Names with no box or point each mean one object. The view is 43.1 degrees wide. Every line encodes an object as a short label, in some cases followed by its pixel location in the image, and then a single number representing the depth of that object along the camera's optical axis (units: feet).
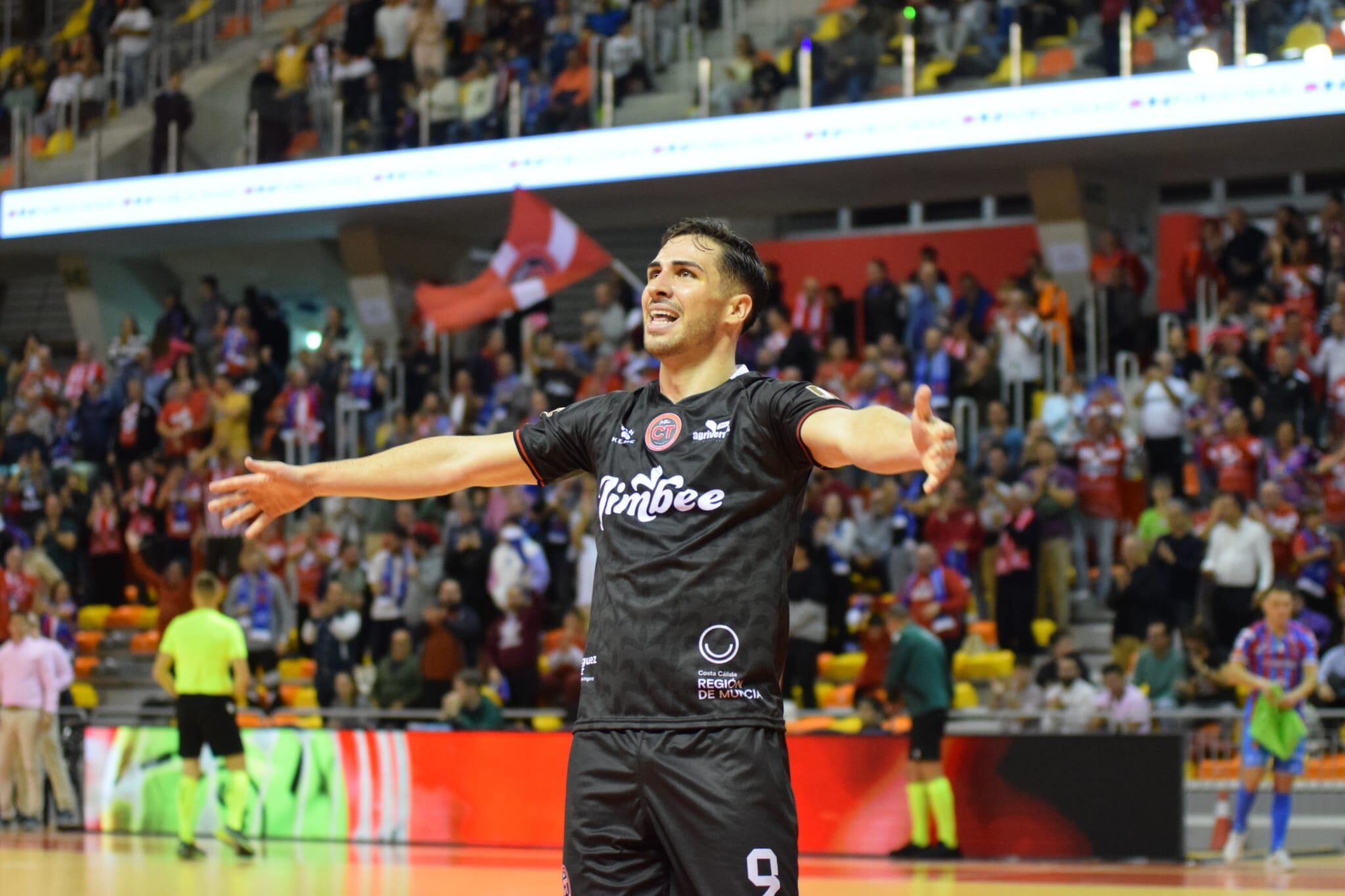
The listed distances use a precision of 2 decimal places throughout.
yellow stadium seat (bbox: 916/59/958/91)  60.18
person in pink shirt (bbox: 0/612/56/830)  53.42
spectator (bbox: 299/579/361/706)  58.13
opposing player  40.24
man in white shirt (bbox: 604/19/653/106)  66.13
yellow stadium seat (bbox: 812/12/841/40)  62.28
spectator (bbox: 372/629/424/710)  54.13
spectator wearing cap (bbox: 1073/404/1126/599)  53.72
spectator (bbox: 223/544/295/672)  60.70
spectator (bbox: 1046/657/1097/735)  46.03
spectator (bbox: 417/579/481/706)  54.39
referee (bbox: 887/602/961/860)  41.65
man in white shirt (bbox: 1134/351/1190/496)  54.60
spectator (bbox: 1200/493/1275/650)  48.55
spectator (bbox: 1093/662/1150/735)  45.42
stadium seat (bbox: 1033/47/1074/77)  58.49
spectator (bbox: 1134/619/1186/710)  47.03
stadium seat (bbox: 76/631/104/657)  69.41
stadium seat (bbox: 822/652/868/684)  54.13
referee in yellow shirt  42.93
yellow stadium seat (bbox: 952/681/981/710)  51.39
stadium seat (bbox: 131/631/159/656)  67.15
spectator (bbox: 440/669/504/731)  49.03
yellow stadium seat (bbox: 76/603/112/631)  69.77
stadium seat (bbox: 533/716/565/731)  51.90
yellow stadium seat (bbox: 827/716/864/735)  46.51
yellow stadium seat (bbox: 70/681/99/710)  67.67
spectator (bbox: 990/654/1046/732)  47.32
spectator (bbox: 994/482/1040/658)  51.98
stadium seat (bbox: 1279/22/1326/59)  54.29
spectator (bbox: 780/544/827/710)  51.96
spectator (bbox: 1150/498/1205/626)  49.73
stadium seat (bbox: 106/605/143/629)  68.95
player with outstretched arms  12.46
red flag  61.26
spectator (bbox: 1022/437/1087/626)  52.42
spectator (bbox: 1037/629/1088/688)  47.55
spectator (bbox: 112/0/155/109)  80.18
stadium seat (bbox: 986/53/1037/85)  58.90
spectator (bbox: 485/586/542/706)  54.19
